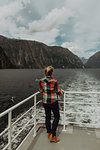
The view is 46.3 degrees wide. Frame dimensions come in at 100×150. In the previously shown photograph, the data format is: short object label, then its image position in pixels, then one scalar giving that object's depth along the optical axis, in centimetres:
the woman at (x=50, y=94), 317
